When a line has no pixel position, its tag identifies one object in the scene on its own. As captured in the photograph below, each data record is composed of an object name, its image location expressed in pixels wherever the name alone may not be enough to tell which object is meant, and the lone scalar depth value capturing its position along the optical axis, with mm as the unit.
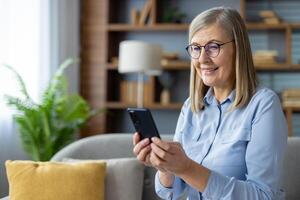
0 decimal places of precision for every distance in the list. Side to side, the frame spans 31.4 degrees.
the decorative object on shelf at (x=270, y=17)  4480
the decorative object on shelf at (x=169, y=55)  4660
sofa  2457
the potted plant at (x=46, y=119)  3734
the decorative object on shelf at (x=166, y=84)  4715
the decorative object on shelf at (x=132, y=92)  4688
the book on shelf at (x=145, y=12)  4695
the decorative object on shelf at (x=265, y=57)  4480
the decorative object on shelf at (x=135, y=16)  4715
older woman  1399
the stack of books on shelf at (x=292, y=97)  4434
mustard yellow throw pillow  2227
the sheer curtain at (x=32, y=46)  3727
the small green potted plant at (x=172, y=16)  4688
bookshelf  4645
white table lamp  4145
